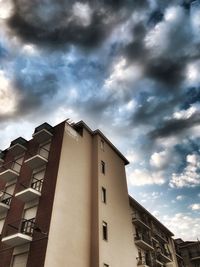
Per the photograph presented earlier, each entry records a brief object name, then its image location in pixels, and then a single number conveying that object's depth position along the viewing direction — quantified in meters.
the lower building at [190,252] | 45.82
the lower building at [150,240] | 29.69
